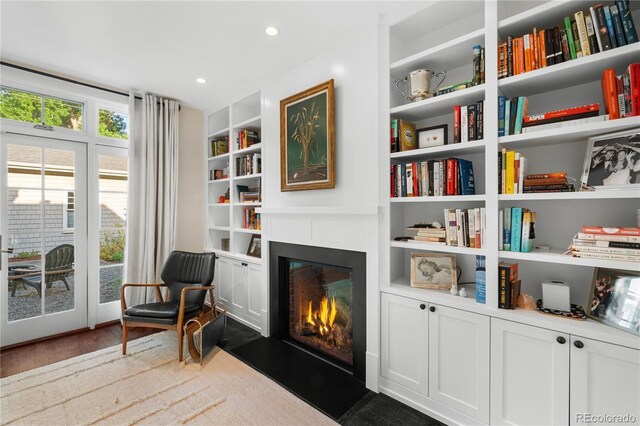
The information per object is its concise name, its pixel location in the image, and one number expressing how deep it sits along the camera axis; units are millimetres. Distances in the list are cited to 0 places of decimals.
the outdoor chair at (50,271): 2953
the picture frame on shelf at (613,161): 1406
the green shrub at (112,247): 3479
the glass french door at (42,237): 2906
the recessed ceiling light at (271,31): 2284
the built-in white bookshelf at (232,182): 3535
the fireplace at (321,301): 2352
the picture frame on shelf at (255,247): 3447
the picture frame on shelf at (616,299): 1396
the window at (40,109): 2914
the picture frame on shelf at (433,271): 2055
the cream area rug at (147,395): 1922
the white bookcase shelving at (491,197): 1535
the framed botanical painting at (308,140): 2463
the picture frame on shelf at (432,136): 2050
